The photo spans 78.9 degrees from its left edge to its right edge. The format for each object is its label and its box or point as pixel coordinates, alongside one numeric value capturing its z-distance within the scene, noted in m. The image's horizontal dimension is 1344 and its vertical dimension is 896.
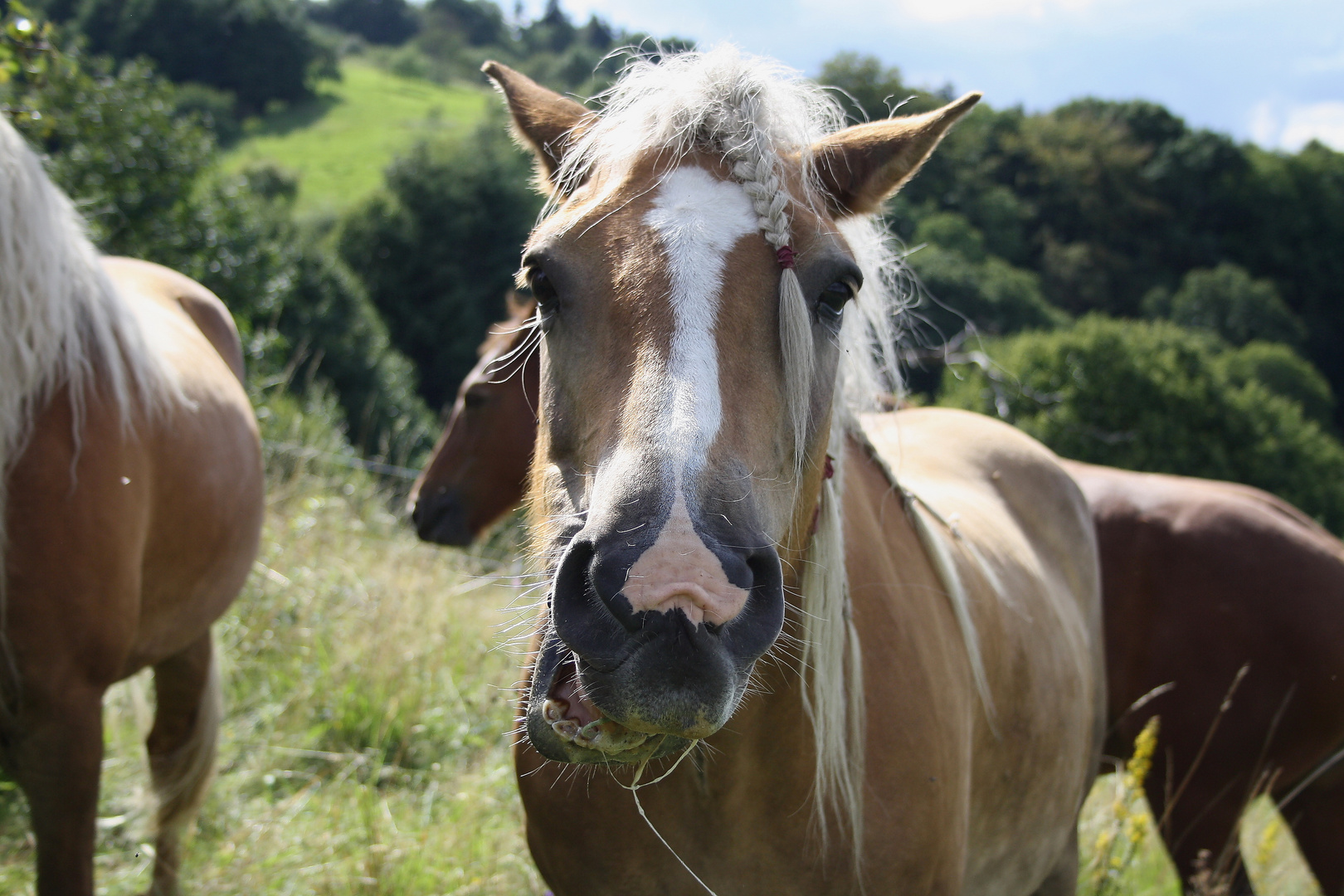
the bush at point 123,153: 8.24
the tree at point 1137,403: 16.66
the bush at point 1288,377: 33.34
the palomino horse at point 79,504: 2.04
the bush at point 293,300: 9.31
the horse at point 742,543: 1.06
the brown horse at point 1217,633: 3.43
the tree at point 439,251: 31.56
